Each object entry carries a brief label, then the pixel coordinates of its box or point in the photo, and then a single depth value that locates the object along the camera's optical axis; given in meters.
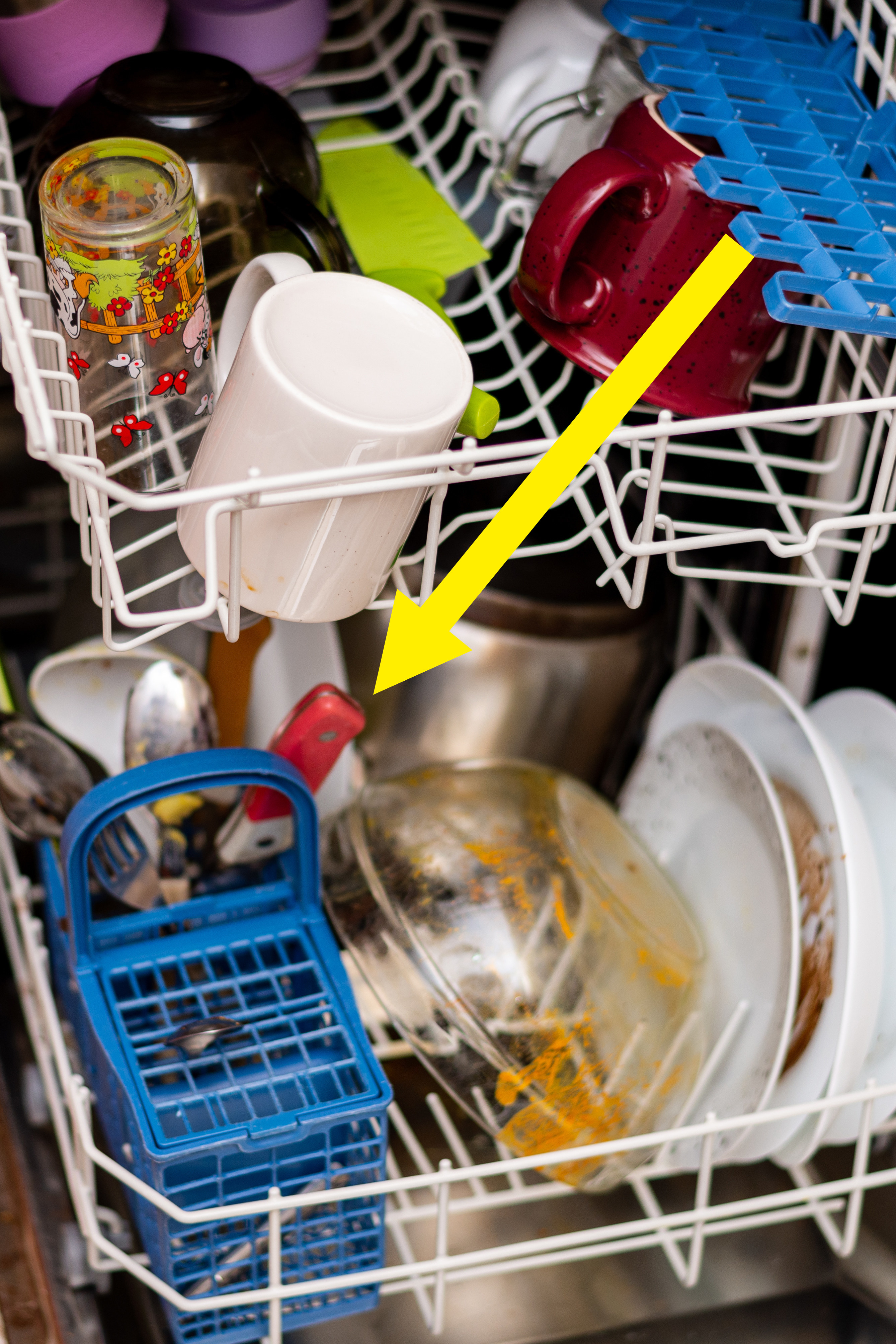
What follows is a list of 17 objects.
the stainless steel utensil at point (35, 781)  1.39
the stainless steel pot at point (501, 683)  1.51
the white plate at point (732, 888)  1.35
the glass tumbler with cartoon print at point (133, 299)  1.19
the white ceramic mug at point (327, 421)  1.17
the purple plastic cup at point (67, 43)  1.33
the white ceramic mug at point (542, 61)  1.41
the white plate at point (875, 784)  1.36
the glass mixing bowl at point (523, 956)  1.31
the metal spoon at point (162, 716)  1.37
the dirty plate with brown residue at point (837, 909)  1.32
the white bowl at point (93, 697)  1.43
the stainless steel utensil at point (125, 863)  1.37
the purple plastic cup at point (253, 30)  1.39
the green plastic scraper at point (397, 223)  1.31
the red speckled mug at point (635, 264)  1.25
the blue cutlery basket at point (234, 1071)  1.26
